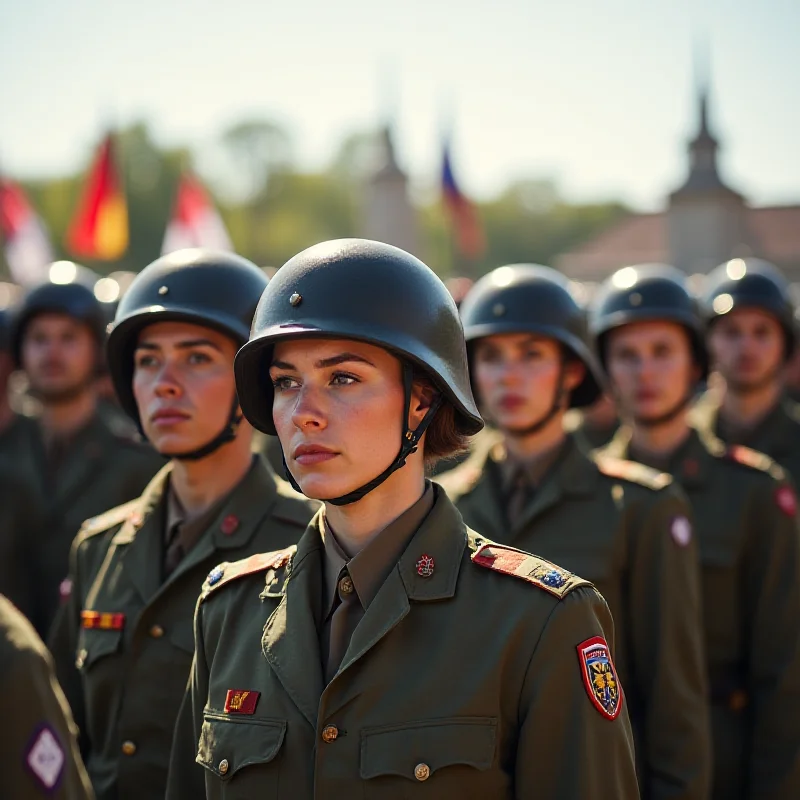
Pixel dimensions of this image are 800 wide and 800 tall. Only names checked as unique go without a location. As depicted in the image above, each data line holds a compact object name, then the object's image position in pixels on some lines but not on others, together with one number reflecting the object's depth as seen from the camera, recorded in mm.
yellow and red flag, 18906
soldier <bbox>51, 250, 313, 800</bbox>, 3832
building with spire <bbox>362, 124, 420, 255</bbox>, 31125
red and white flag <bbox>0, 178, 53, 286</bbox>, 17844
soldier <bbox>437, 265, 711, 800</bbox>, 4156
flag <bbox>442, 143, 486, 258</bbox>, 26156
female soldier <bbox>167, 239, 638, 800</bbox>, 2648
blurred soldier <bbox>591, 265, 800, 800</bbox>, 4816
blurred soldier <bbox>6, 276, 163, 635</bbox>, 6707
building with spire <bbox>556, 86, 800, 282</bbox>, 27297
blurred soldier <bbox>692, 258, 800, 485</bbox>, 7145
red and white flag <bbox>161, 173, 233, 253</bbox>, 19359
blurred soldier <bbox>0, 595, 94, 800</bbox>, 2188
